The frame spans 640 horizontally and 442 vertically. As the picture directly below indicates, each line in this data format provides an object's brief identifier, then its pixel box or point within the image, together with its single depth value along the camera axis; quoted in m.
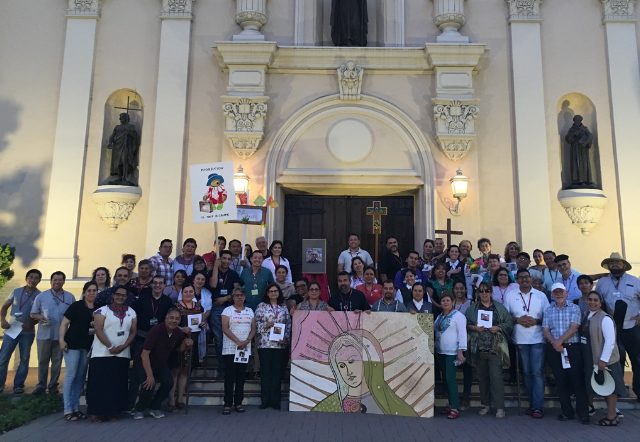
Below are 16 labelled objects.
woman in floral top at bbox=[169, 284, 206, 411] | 6.80
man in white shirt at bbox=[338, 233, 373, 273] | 8.84
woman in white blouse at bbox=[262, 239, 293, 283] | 8.34
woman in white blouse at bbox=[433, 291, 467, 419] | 6.68
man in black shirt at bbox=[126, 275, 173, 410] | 6.74
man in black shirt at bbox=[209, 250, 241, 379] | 7.41
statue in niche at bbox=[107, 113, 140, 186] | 10.80
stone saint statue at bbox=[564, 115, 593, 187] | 10.57
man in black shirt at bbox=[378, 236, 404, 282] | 8.95
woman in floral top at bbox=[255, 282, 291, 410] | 6.92
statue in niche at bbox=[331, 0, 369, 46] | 11.15
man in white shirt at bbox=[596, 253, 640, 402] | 7.06
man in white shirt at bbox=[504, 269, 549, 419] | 6.70
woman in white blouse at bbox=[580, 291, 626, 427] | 6.29
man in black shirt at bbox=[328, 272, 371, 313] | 7.23
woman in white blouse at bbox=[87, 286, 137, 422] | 6.34
